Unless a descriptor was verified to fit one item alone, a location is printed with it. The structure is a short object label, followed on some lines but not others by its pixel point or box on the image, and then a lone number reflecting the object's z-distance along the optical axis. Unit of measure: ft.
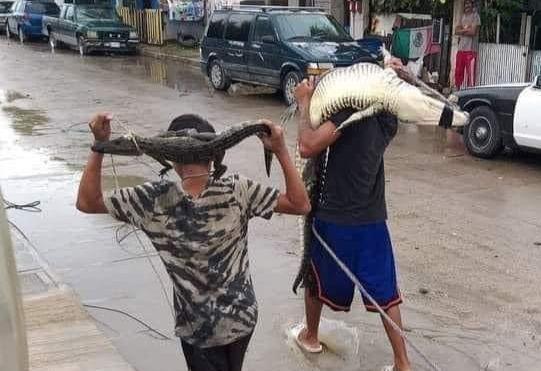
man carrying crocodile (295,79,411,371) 12.48
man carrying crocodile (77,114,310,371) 8.74
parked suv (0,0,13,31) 115.24
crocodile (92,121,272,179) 8.64
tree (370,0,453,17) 52.16
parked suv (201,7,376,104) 45.73
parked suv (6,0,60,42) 100.58
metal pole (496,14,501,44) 49.40
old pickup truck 82.38
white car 30.19
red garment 49.90
